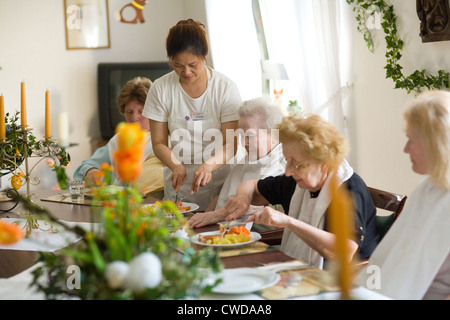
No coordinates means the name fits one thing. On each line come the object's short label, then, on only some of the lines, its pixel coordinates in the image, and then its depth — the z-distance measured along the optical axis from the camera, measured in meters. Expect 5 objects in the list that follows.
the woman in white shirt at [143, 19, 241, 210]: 2.99
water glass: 3.07
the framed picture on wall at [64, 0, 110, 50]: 5.90
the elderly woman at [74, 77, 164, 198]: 3.62
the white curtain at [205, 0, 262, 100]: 5.44
